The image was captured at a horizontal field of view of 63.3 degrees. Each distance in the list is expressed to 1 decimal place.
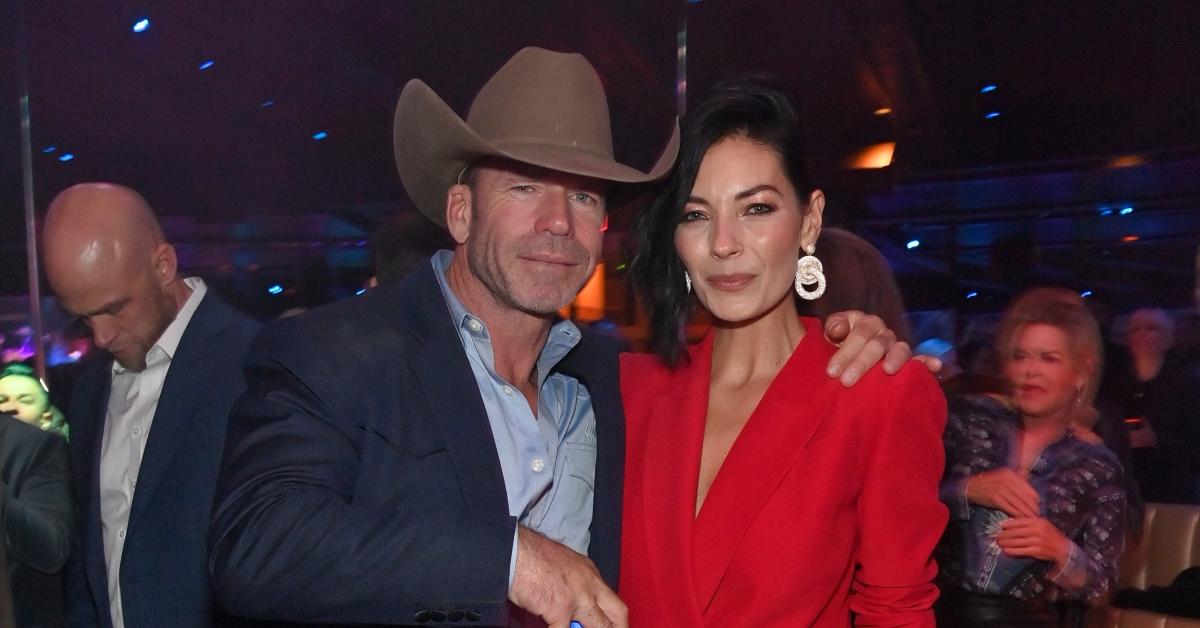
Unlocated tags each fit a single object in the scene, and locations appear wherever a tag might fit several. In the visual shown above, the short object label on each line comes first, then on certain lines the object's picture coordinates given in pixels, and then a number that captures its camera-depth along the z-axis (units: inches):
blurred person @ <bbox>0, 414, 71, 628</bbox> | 103.3
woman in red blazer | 62.6
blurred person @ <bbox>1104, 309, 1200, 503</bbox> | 184.5
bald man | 92.3
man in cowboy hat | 49.1
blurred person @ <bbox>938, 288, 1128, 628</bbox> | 95.6
